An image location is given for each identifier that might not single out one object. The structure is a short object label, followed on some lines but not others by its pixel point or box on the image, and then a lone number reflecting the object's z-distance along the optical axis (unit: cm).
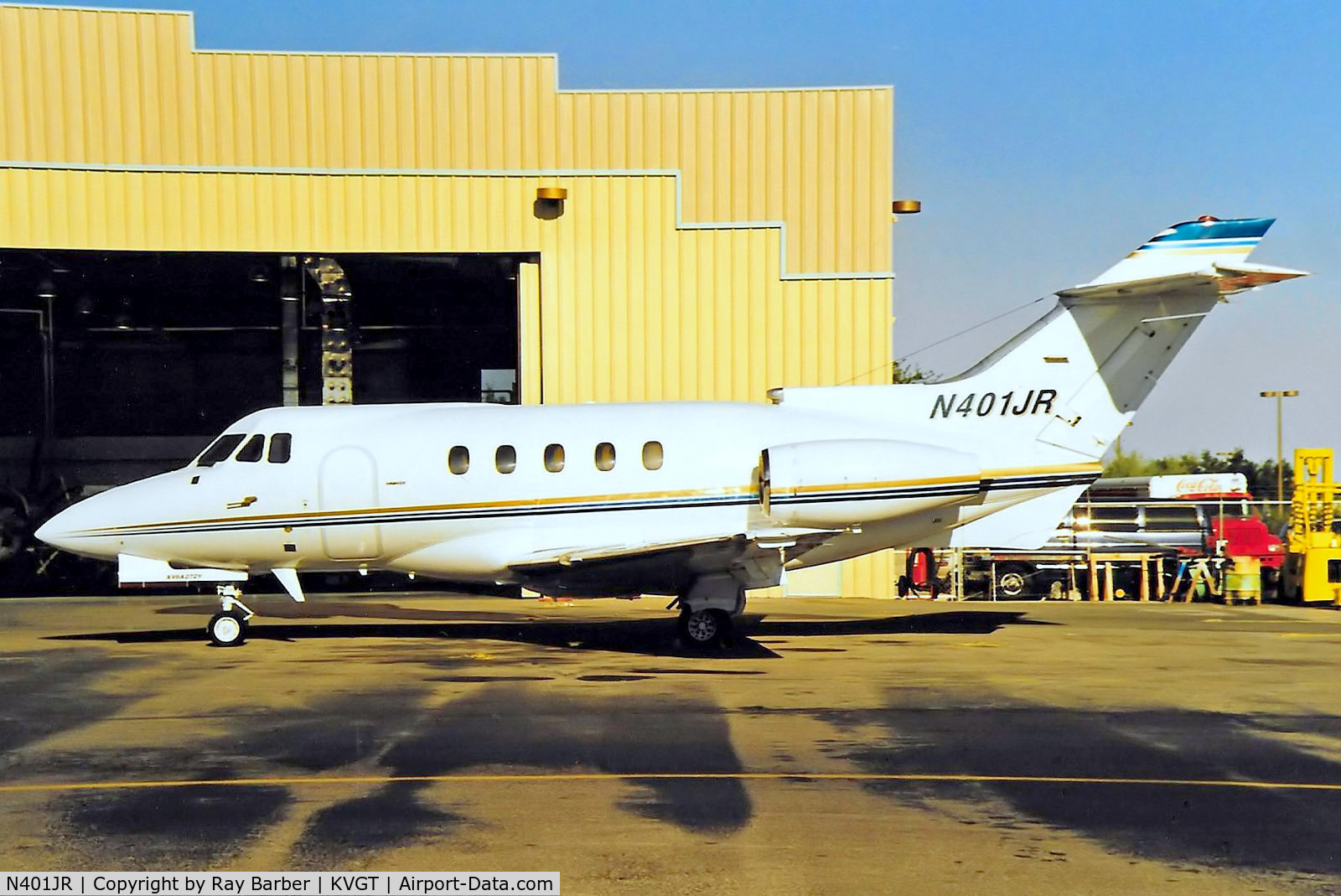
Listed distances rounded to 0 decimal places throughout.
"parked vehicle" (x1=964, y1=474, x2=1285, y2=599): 3016
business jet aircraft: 1758
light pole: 6731
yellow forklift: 2716
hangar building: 2634
